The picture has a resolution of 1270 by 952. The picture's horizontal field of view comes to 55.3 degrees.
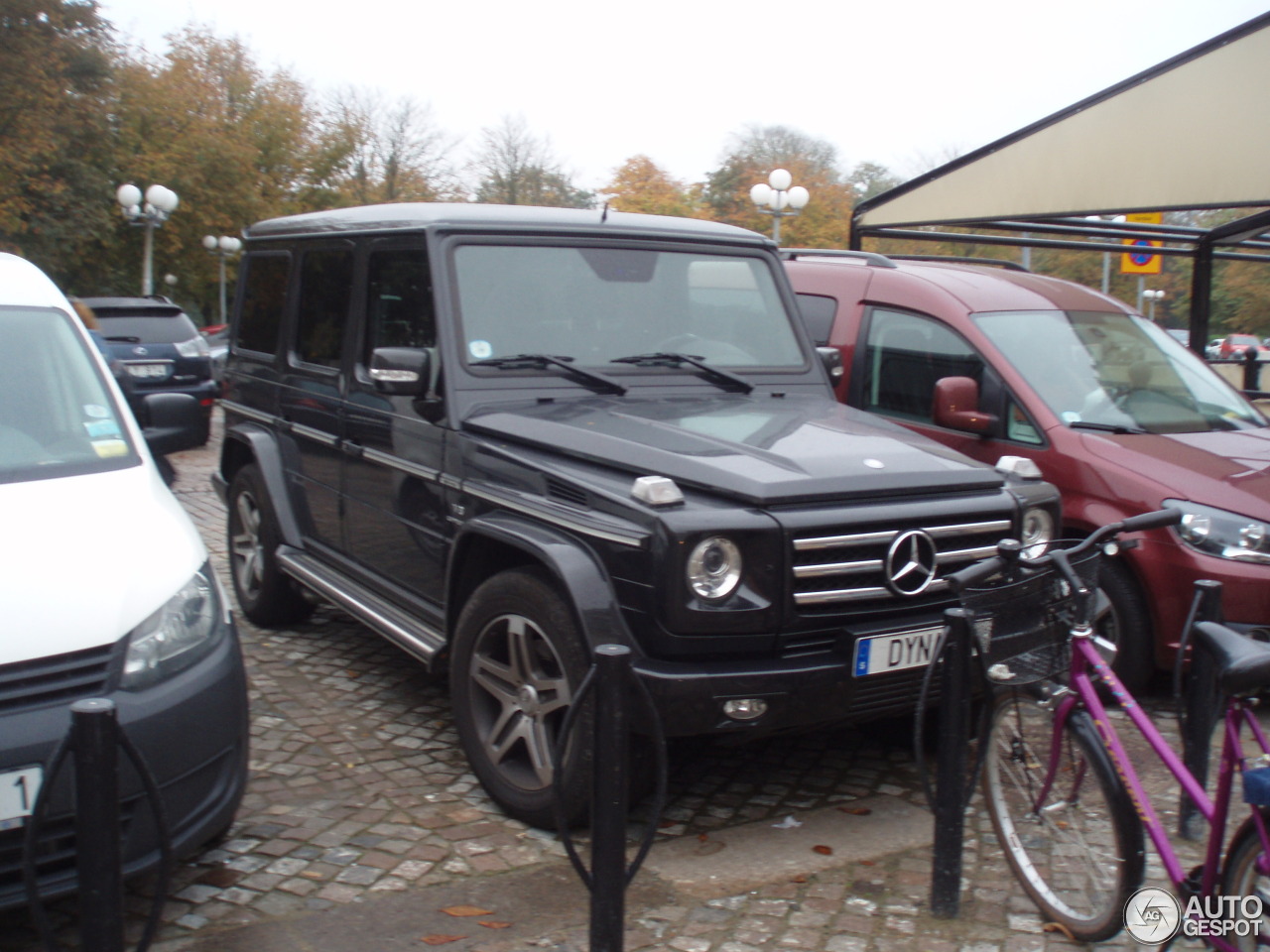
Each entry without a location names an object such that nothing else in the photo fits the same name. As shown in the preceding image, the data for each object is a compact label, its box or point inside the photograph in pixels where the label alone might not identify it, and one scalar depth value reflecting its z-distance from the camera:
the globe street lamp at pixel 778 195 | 24.19
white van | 2.95
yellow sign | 12.04
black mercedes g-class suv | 3.57
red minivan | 5.13
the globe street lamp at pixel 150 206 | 26.48
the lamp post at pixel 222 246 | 38.97
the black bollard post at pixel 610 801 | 2.86
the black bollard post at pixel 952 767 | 3.26
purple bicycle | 2.85
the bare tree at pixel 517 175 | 54.19
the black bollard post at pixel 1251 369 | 11.00
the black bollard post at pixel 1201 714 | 3.82
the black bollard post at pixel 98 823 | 2.46
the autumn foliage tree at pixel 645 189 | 50.53
